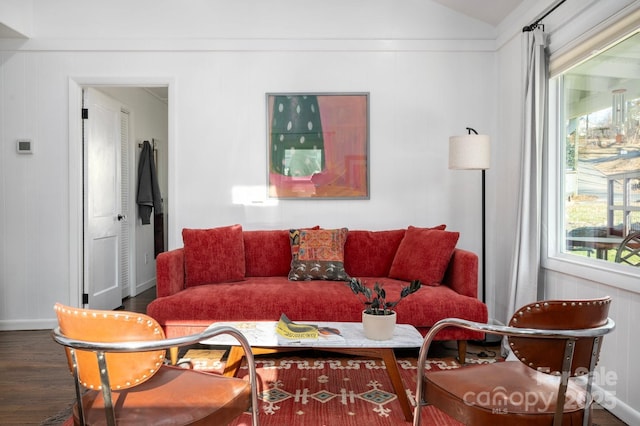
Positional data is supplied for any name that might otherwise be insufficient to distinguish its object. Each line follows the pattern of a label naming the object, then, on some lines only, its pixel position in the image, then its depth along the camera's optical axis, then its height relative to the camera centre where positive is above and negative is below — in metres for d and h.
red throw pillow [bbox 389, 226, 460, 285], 3.50 -0.43
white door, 4.36 -0.02
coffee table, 2.28 -0.72
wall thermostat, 4.23 +0.47
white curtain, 3.34 +0.22
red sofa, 3.15 -0.63
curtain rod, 3.28 +1.31
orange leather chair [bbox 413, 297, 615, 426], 1.42 -0.54
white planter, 2.32 -0.63
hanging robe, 5.55 +0.16
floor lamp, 3.60 +0.38
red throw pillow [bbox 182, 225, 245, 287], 3.62 -0.46
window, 2.59 +0.31
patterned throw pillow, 3.69 -0.45
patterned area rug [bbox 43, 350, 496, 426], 2.34 -1.11
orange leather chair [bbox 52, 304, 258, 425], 1.32 -0.55
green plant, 2.37 -0.51
